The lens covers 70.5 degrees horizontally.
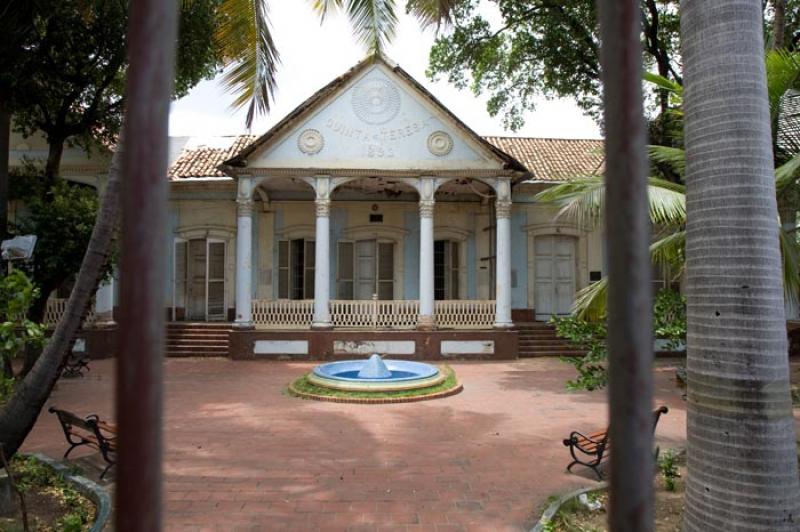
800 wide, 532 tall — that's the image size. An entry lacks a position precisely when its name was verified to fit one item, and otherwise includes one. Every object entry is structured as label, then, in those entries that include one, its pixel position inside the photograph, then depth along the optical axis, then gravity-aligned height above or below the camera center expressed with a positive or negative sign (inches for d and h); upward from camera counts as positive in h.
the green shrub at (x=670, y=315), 219.5 -9.5
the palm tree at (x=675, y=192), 206.1 +44.6
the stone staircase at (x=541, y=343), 546.3 -50.2
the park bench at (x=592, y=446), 201.8 -57.1
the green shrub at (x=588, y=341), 201.5 -18.4
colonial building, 513.3 +64.9
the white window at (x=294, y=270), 616.4 +24.5
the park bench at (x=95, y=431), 203.2 -52.5
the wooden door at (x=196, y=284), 611.2 +9.4
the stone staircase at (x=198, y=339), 534.3 -44.7
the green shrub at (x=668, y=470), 184.5 -60.0
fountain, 348.8 -58.8
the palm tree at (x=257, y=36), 283.0 +134.7
